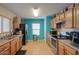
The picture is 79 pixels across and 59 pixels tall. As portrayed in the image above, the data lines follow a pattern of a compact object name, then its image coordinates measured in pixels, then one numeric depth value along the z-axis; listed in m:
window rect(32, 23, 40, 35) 4.90
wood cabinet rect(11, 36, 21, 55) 1.94
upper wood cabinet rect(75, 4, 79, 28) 1.27
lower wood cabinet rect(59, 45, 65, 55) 1.48
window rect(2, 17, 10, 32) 2.38
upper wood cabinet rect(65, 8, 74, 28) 1.46
